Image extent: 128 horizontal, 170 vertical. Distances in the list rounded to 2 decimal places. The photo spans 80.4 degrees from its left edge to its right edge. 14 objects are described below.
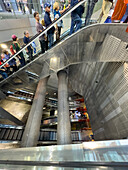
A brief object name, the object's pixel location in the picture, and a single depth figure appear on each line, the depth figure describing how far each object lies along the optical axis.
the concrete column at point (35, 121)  4.52
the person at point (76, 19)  2.89
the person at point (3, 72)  4.69
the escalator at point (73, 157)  0.92
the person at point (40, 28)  3.54
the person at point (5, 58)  4.64
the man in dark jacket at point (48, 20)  3.24
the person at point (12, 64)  4.42
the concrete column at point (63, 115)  4.31
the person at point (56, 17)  3.18
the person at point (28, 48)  3.88
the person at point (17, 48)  3.83
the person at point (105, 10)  2.96
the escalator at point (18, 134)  5.23
